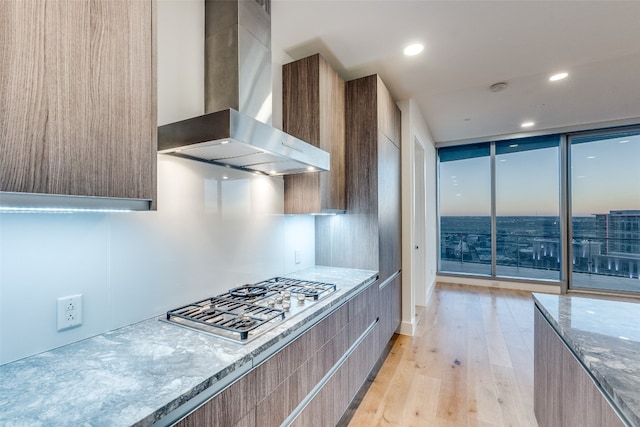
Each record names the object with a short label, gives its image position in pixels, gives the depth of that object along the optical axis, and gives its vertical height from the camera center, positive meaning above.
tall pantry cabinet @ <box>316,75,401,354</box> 2.45 +0.13
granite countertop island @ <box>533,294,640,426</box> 0.80 -0.49
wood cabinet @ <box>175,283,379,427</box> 0.97 -0.74
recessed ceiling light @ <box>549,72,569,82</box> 2.81 +1.44
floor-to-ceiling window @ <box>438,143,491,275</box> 5.56 +0.16
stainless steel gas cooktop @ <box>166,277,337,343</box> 1.18 -0.46
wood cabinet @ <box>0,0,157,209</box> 0.70 +0.36
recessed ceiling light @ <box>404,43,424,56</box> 2.23 +1.37
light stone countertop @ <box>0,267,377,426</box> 0.71 -0.49
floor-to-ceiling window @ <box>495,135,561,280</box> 5.06 +0.17
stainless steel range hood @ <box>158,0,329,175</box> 1.28 +0.70
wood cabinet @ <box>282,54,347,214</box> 2.13 +0.77
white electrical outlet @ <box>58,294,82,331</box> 1.04 -0.35
